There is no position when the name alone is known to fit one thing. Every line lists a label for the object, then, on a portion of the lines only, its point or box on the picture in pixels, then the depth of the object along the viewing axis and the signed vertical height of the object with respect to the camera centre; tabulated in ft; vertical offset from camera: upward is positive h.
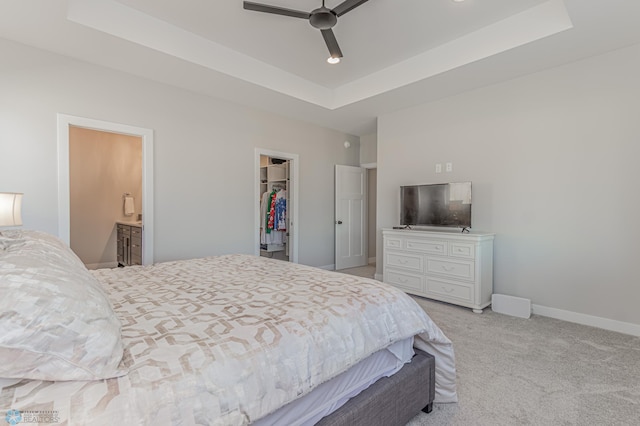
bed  2.39 -1.40
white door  18.08 -0.43
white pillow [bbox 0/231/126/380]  2.30 -0.97
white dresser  11.04 -2.11
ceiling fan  7.70 +5.02
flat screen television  12.09 +0.22
